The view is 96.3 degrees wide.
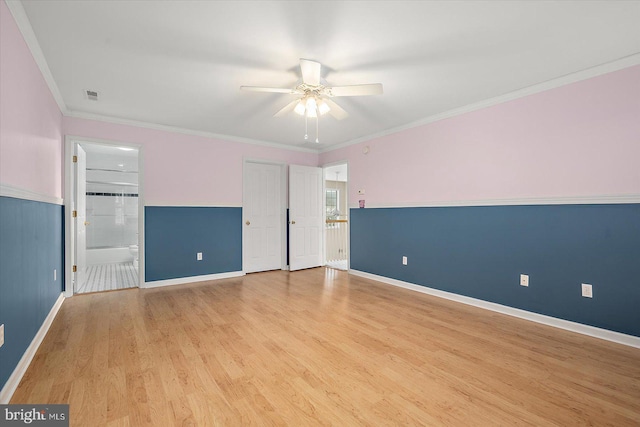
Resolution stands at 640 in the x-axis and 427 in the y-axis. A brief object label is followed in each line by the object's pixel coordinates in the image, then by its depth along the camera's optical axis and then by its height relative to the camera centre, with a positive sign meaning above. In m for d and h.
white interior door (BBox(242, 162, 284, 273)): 5.25 -0.06
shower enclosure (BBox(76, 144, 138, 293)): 6.47 +0.14
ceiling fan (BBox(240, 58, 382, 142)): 2.42 +1.11
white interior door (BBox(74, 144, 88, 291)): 3.95 -0.06
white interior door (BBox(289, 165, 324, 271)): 5.51 -0.07
